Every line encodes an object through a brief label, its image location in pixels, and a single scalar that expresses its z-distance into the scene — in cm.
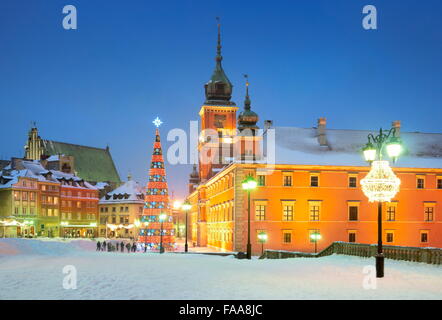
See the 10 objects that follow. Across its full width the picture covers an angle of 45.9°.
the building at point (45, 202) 8756
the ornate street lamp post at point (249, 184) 2870
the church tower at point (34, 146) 11562
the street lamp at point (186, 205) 4578
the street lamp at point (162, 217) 5144
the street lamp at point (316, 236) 4925
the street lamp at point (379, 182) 1720
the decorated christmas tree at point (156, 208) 5497
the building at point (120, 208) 11406
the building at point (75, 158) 11356
